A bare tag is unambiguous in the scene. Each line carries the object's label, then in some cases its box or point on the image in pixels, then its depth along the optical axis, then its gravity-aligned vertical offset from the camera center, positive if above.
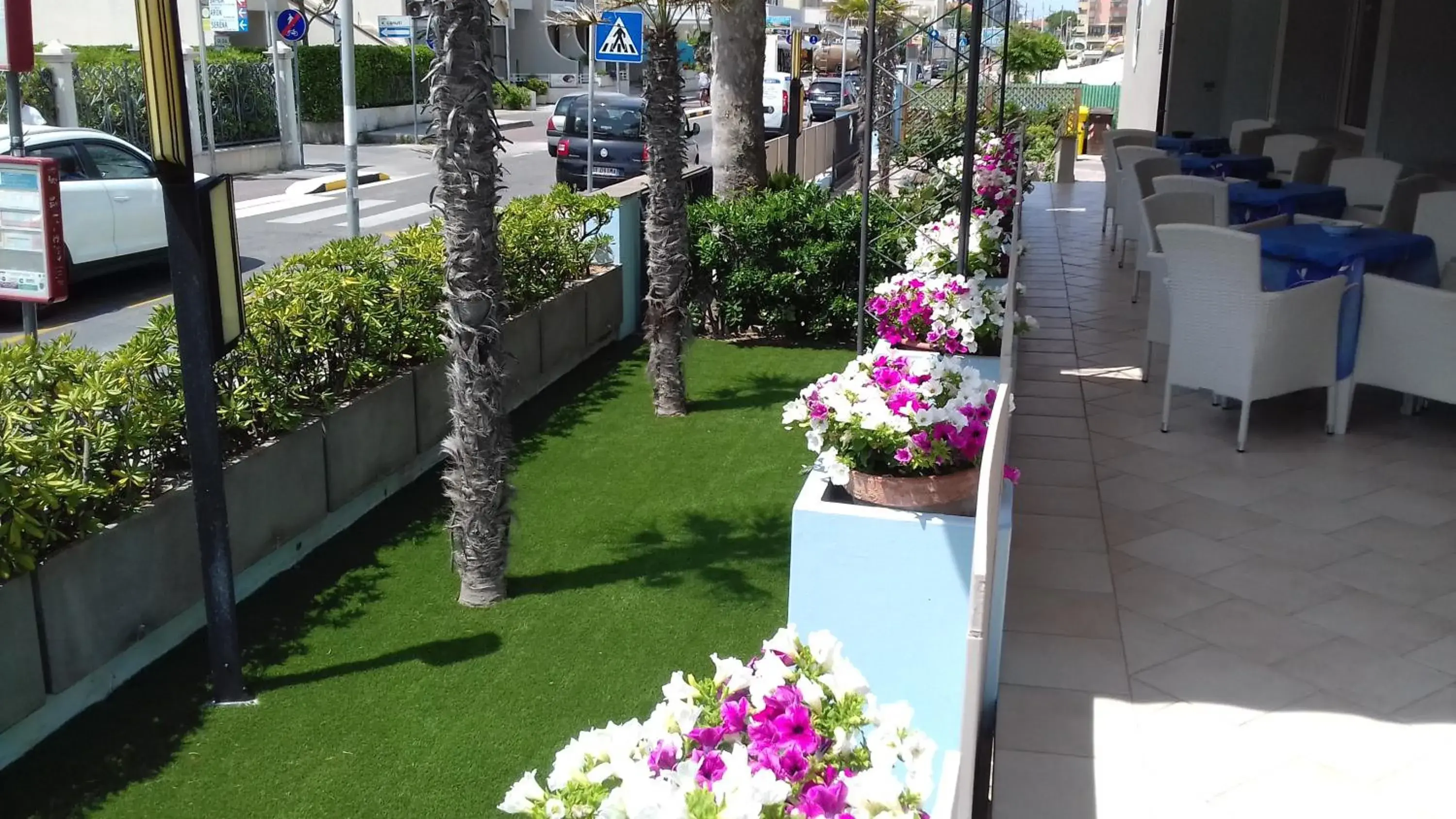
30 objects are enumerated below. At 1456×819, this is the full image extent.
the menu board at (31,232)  4.68 -0.51
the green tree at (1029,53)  32.38 +1.33
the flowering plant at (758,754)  1.87 -1.02
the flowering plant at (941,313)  5.67 -0.95
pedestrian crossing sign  11.75 +0.55
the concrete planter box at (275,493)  4.78 -1.55
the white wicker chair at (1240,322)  6.02 -1.04
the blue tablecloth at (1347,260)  6.33 -0.79
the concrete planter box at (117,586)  3.86 -1.57
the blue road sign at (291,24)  19.78 +1.10
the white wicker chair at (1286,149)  11.86 -0.44
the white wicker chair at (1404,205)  8.80 -0.69
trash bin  25.23 -0.53
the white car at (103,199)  10.62 -0.89
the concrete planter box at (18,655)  3.65 -1.61
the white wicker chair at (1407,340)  6.02 -1.13
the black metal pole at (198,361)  3.72 -0.81
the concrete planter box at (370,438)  5.50 -1.53
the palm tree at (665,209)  7.36 -0.64
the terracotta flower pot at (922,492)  3.64 -1.11
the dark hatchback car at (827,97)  37.59 +0.08
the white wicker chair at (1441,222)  7.91 -0.73
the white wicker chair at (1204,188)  8.88 -0.61
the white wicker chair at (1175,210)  8.51 -0.71
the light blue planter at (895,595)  3.56 -1.39
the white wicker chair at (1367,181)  9.57 -0.58
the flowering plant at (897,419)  3.66 -0.93
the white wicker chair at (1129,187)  11.10 -0.74
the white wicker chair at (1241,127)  14.57 -0.27
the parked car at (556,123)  19.55 -0.38
